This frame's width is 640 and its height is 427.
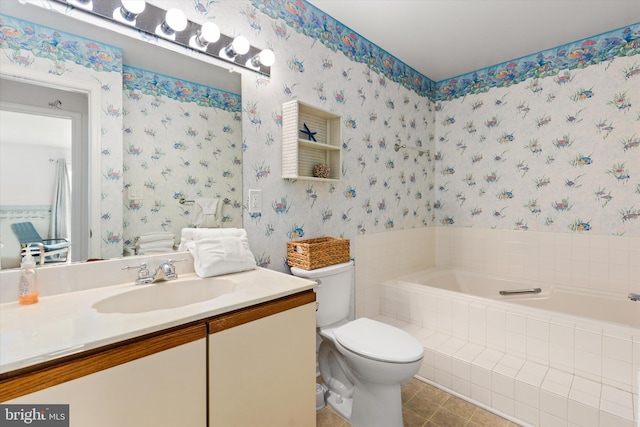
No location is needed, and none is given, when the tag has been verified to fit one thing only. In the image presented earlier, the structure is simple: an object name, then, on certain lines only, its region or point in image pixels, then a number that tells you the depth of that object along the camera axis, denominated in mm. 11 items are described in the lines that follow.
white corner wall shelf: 1867
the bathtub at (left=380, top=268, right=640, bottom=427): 1625
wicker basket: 1813
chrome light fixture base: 1273
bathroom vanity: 765
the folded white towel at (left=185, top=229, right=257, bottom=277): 1445
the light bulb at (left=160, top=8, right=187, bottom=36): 1394
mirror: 1189
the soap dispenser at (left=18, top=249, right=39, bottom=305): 1068
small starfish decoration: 2070
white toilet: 1521
